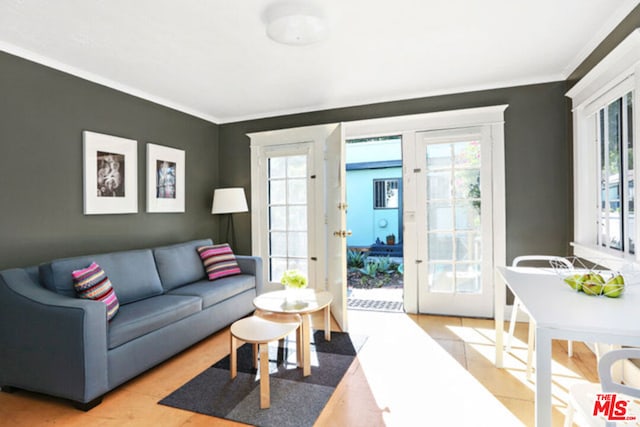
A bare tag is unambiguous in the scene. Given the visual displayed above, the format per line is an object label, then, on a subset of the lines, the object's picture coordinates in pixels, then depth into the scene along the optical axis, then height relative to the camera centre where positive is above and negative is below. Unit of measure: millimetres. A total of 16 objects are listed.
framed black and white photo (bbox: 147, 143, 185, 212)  3727 +408
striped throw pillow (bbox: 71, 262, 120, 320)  2369 -494
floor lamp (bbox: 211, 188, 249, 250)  4281 +166
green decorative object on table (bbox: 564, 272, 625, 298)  1652 -355
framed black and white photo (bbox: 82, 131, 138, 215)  3078 +388
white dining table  1246 -409
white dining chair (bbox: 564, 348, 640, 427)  1086 -702
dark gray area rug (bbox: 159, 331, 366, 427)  2035 -1164
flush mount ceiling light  2131 +1222
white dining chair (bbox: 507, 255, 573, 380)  2385 -921
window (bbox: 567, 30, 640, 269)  2328 +438
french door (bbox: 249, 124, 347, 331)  4238 +143
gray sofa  2062 -748
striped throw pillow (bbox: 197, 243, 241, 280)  3719 -513
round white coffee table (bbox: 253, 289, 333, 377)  2486 -714
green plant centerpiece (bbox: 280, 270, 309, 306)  2824 -545
